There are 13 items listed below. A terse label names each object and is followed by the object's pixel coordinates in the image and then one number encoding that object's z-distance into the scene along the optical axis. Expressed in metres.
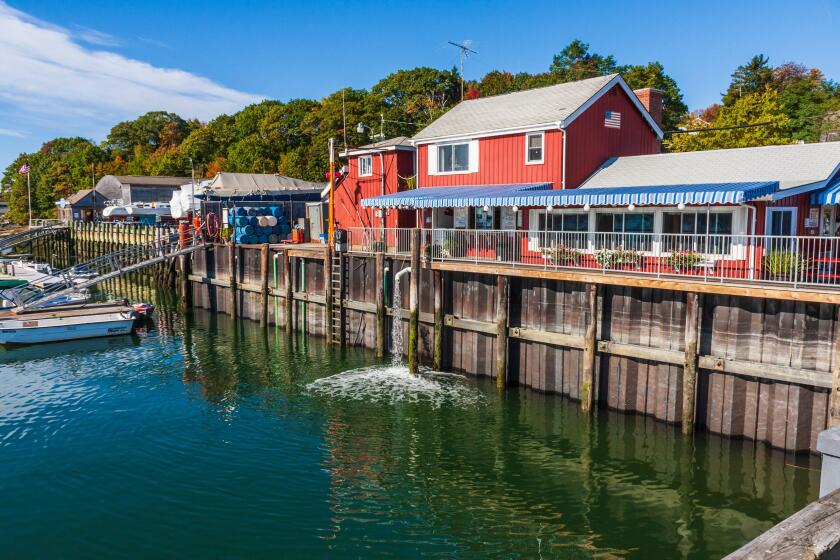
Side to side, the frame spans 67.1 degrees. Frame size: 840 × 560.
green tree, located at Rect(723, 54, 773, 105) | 63.69
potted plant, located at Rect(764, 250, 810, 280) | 17.50
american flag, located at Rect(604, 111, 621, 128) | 27.88
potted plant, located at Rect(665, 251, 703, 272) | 19.88
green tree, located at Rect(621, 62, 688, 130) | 60.06
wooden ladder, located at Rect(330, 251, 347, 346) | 28.36
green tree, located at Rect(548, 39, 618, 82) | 71.43
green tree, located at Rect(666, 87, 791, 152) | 37.97
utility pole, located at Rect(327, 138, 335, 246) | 33.44
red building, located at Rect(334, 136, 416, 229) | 34.97
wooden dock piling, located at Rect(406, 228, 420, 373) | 23.50
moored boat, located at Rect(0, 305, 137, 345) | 29.70
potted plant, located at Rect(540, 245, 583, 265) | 22.50
